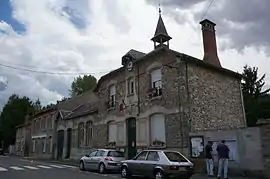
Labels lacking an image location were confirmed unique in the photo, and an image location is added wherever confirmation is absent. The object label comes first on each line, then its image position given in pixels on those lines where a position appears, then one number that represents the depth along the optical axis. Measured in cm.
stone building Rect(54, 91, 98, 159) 2858
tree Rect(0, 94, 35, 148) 5712
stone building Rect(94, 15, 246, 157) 1859
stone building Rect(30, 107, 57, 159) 3684
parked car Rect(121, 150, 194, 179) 1237
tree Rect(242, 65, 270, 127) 3231
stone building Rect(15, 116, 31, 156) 4694
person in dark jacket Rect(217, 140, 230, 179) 1344
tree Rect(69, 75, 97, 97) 5588
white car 1691
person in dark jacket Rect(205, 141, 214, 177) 1472
